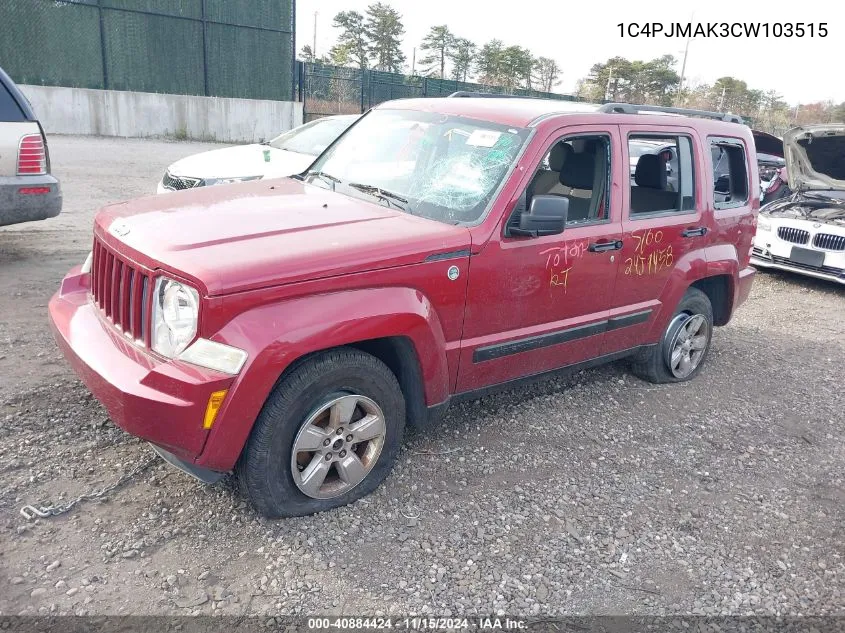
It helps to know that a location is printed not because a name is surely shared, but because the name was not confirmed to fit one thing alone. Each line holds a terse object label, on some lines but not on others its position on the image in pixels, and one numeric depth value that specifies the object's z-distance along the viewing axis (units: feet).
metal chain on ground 9.56
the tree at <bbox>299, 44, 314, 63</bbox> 174.36
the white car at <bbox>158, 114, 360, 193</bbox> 23.75
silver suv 18.56
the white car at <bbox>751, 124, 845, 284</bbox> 26.23
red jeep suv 8.79
